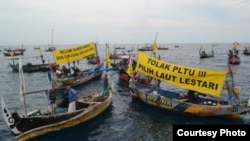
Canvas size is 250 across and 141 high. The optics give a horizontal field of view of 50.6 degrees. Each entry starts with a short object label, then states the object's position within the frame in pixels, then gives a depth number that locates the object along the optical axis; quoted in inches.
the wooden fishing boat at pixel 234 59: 2321.6
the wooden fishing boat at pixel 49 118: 605.9
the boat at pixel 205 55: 3149.6
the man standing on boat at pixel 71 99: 689.0
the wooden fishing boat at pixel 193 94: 740.6
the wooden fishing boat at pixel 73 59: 1152.9
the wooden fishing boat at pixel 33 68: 1947.6
